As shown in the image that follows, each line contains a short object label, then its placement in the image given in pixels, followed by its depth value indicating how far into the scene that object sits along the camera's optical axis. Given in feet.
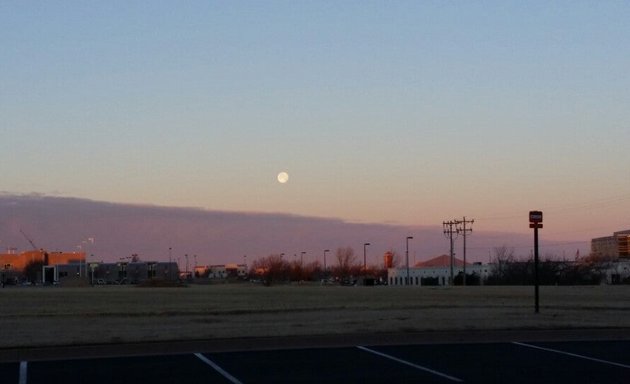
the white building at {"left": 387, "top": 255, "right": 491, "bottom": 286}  527.81
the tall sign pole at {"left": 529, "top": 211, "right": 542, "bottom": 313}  105.29
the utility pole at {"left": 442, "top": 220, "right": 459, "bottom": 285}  453.49
